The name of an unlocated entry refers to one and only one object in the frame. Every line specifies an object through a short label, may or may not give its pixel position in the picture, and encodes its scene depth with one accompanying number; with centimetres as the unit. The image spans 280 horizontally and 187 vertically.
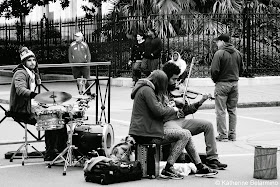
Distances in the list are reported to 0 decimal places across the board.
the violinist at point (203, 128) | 1059
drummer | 1098
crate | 984
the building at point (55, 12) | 3831
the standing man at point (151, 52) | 2175
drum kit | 1043
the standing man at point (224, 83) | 1334
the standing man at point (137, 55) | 2212
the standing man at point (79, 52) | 2109
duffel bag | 948
